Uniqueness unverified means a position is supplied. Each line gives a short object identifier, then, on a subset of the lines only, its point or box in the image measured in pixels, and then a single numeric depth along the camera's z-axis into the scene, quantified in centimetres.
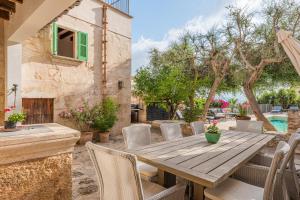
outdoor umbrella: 325
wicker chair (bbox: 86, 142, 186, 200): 138
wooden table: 162
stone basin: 127
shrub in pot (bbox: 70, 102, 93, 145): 557
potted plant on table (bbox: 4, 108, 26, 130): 175
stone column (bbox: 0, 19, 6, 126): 356
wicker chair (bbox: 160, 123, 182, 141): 322
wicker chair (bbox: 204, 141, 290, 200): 148
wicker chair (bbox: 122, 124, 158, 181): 230
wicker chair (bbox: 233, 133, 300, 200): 179
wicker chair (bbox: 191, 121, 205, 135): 374
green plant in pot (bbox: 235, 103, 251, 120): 571
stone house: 483
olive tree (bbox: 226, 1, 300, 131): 567
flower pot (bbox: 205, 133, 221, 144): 264
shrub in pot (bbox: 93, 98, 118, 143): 591
